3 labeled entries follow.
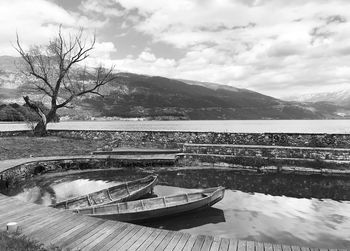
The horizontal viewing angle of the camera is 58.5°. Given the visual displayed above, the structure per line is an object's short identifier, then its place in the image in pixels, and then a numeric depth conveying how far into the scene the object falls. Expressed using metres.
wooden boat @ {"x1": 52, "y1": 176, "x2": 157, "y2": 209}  12.74
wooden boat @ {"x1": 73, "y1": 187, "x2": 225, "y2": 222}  11.28
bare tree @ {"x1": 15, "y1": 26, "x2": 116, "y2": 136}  35.78
